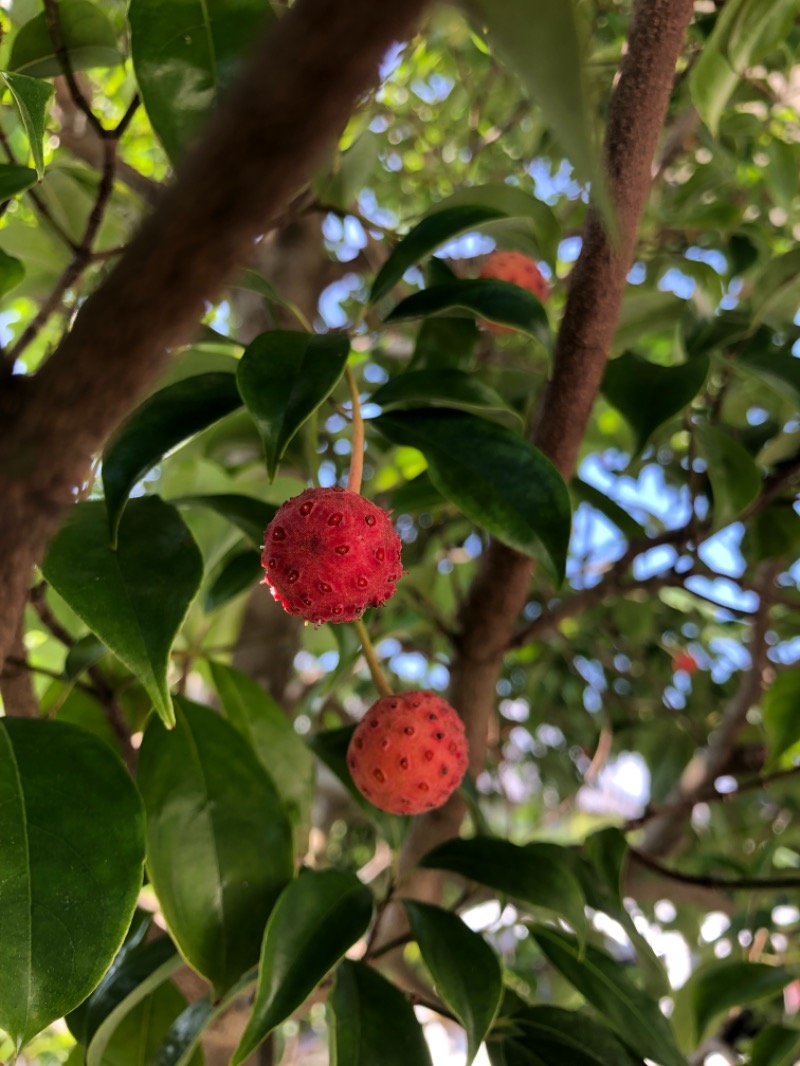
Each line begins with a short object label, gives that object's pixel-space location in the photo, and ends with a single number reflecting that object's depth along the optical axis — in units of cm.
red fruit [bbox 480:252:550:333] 22
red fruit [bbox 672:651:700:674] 43
